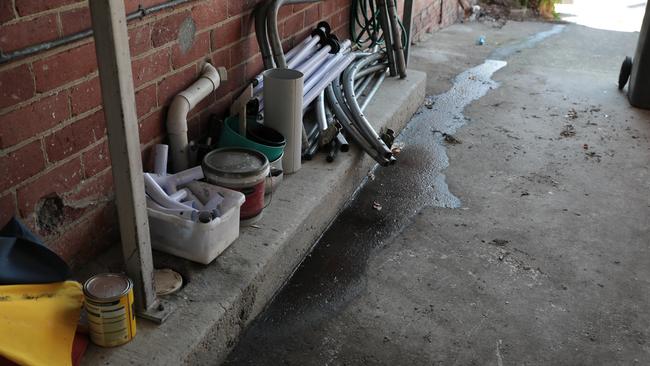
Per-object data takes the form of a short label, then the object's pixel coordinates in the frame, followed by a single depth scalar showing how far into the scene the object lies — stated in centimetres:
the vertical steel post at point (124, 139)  153
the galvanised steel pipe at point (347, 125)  326
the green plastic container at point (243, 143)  267
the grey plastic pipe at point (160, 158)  247
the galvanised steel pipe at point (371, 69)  398
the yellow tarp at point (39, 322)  161
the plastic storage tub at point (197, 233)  218
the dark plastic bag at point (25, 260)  179
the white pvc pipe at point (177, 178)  241
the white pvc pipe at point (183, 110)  250
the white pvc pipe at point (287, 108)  277
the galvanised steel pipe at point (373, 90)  376
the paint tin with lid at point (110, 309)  175
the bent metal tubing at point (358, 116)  326
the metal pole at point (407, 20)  449
